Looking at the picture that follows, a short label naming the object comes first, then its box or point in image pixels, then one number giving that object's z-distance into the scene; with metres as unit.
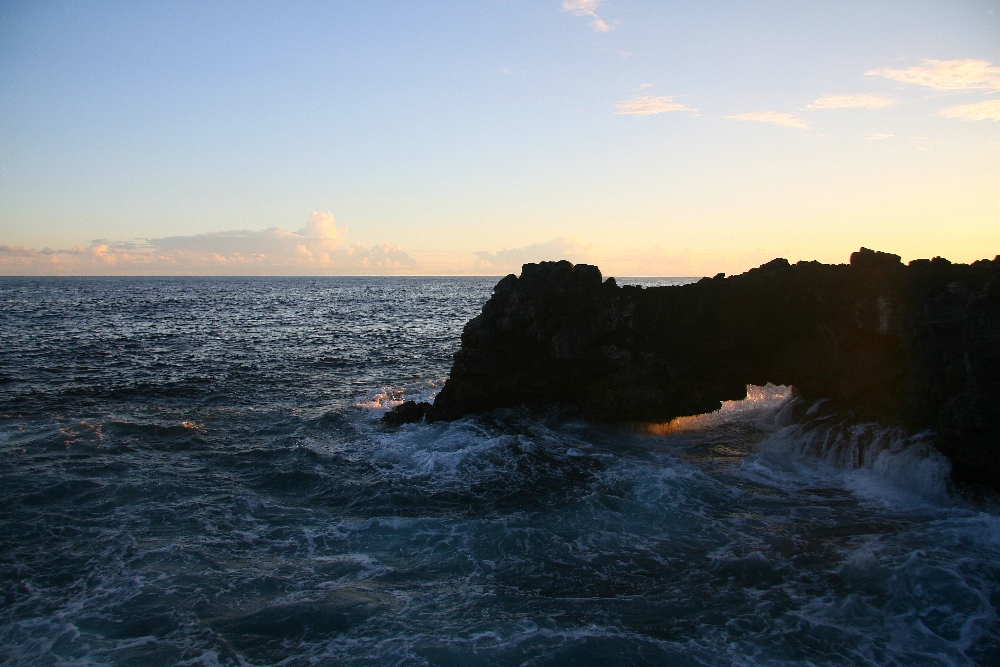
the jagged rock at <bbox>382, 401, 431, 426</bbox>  22.33
